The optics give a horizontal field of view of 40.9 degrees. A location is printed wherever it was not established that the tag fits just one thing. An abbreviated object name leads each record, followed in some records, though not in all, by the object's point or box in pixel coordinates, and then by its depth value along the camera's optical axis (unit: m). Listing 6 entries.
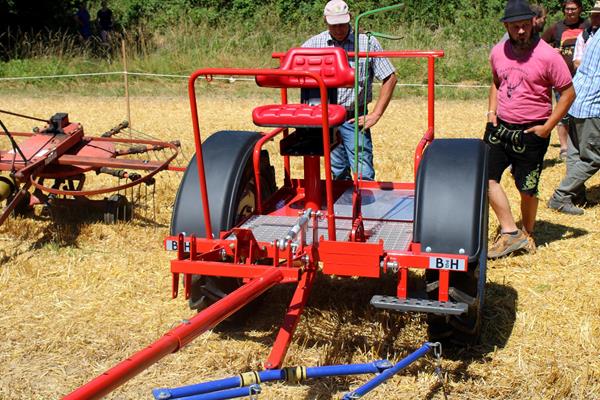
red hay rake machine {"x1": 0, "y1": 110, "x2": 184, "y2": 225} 5.63
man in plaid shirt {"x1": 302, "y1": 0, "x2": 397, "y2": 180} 5.68
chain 3.56
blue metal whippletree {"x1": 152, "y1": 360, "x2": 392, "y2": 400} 3.06
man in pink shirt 5.06
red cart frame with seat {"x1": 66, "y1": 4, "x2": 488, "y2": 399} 3.58
